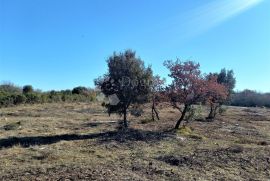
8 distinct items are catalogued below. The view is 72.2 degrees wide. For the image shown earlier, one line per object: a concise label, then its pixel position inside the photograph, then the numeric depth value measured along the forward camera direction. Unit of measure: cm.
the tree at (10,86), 3389
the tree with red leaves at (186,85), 901
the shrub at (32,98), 2048
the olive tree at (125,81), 948
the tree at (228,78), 1480
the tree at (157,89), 965
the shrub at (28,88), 2618
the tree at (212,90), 902
